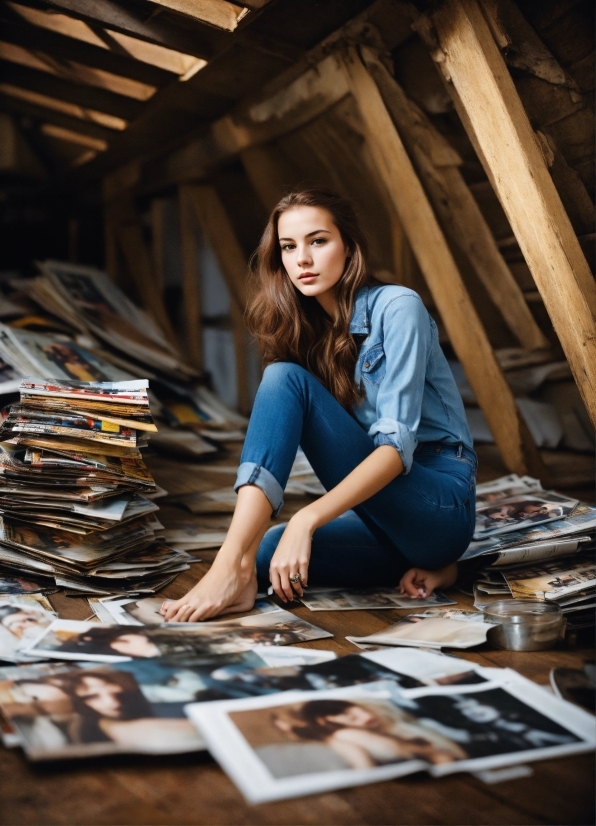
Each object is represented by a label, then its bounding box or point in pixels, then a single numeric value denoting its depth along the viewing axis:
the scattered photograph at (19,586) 1.68
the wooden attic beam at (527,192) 1.88
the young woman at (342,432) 1.55
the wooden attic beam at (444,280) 2.40
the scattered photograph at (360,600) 1.71
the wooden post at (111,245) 4.57
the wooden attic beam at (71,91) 3.42
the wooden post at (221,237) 3.85
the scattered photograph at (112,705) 0.99
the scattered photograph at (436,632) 1.43
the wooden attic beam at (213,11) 2.20
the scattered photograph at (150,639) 1.28
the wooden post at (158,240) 4.49
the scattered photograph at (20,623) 1.32
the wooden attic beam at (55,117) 3.84
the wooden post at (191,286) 4.12
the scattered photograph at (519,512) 1.93
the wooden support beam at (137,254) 4.46
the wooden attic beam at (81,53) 2.95
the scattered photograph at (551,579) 1.66
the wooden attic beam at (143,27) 2.43
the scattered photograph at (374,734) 0.92
